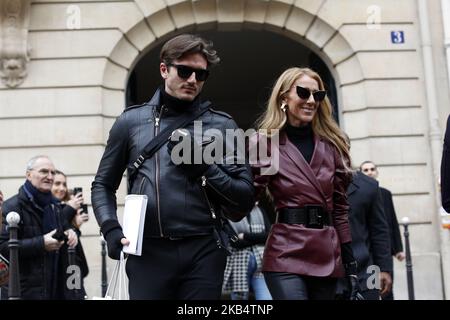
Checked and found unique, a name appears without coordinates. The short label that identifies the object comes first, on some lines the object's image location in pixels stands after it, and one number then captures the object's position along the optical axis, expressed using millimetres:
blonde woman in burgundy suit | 4336
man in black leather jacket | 3840
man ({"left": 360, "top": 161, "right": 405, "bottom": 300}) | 8492
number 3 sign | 11914
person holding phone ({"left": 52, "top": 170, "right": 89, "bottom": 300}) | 7340
